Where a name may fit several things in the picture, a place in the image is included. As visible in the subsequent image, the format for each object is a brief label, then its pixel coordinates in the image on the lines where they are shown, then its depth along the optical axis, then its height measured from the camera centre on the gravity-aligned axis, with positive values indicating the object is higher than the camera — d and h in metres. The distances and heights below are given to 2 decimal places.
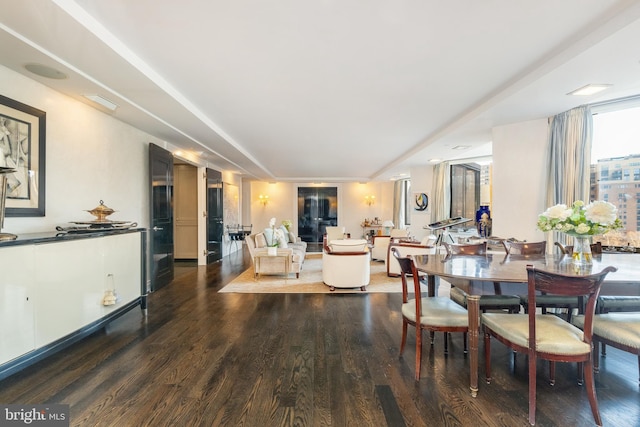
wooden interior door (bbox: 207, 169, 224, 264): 7.09 -0.23
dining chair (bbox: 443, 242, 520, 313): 2.62 -0.87
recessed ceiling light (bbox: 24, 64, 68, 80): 2.53 +1.25
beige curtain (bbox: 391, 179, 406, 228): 11.42 +0.24
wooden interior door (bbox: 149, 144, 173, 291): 4.61 -0.17
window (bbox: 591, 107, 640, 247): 3.45 +0.56
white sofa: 5.52 -1.10
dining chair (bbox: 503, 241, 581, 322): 2.62 -0.87
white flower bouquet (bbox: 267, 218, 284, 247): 5.74 -0.62
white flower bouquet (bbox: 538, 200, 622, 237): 2.18 -0.07
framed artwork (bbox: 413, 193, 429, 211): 8.32 +0.24
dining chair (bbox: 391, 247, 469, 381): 2.16 -0.84
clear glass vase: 2.32 -0.35
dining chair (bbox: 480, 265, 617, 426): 1.68 -0.80
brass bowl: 3.21 -0.07
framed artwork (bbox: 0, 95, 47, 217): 2.53 +0.48
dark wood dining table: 1.96 -0.47
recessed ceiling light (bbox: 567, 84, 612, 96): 2.95 +1.31
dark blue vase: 6.38 -0.25
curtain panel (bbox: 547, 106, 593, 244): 3.57 +0.70
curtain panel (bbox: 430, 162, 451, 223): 7.82 +0.51
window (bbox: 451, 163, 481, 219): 7.60 +0.55
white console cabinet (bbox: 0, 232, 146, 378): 2.04 -0.73
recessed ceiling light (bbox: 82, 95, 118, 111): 3.17 +1.22
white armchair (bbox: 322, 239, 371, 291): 4.65 -0.99
